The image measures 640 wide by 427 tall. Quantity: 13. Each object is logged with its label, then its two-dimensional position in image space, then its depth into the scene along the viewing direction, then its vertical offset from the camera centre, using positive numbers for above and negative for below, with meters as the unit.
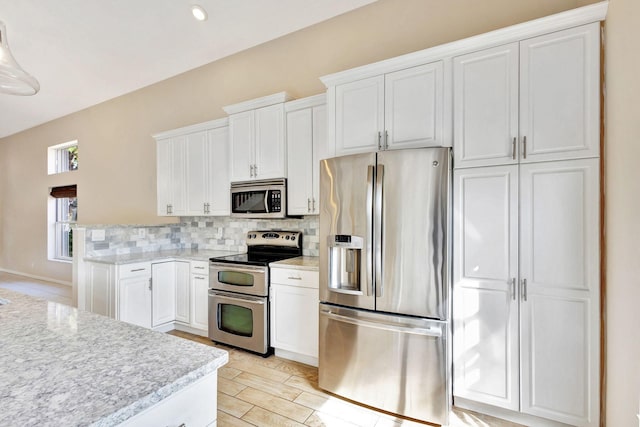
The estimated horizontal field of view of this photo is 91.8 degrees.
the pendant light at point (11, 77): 1.90 +0.87
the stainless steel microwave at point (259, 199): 3.08 +0.14
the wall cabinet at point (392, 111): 2.11 +0.74
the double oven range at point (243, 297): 2.85 -0.82
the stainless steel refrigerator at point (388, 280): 1.94 -0.47
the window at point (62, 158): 6.18 +1.11
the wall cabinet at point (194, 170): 3.59 +0.51
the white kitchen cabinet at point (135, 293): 3.14 -0.85
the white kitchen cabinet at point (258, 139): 3.09 +0.76
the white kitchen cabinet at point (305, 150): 2.89 +0.59
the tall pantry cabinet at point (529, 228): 1.72 -0.10
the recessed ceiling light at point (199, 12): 3.21 +2.09
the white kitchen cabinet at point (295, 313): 2.65 -0.89
